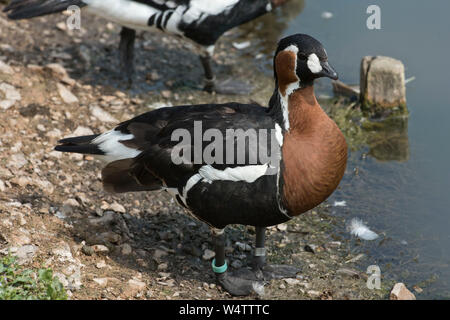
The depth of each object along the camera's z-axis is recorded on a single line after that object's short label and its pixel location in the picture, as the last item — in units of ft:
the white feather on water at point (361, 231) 16.63
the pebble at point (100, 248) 14.34
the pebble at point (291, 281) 14.58
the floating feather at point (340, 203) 17.84
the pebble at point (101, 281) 13.00
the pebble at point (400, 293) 13.73
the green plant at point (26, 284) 11.60
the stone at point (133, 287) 13.10
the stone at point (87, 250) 14.08
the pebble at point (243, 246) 15.88
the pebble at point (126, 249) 14.70
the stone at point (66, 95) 20.15
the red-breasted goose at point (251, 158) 12.82
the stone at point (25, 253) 12.68
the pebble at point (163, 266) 14.51
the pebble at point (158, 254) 14.85
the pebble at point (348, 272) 14.92
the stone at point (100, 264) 13.83
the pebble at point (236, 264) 15.30
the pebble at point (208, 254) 15.30
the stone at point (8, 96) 18.56
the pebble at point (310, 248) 15.85
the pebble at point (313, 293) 14.14
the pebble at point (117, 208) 16.12
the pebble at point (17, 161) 16.34
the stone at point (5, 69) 19.98
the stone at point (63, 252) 13.23
